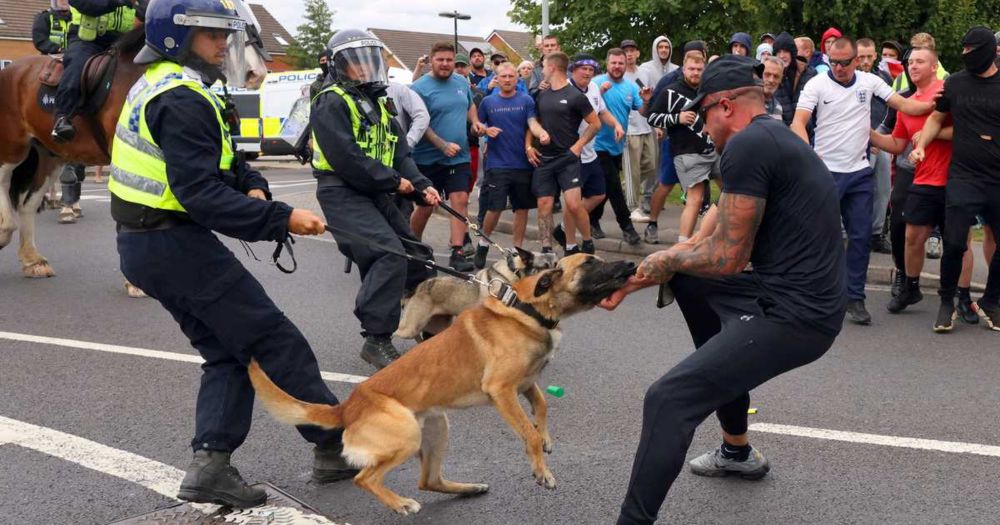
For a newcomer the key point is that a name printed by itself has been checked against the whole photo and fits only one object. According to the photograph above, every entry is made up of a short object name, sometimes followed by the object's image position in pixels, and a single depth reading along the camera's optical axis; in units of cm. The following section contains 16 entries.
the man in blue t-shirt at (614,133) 1102
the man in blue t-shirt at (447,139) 1008
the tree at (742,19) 2436
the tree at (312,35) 5916
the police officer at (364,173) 607
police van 2697
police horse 814
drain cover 402
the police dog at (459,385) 409
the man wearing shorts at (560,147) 1016
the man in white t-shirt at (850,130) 775
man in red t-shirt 766
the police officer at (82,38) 820
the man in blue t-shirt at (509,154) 1040
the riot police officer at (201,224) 388
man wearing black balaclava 721
